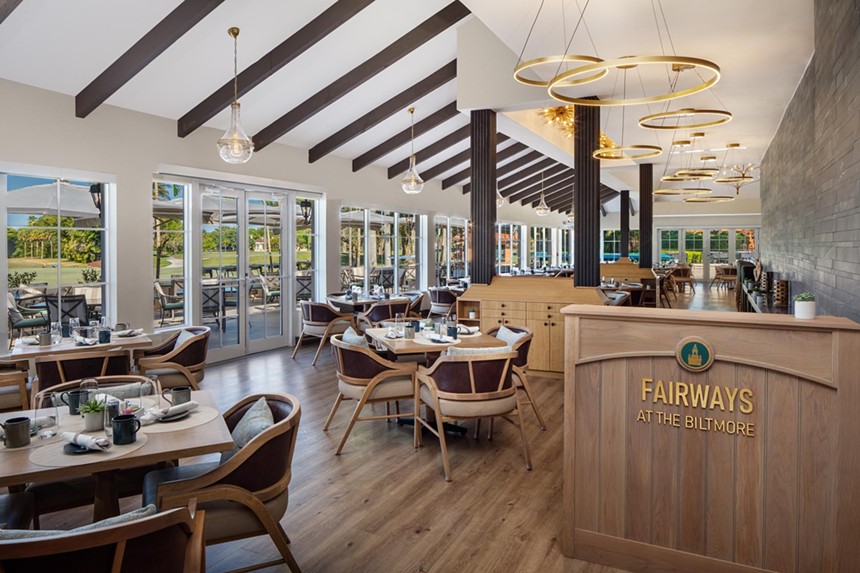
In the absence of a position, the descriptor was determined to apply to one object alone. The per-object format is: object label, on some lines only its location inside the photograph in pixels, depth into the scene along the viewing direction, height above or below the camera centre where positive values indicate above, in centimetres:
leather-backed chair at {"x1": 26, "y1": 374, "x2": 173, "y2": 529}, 261 -104
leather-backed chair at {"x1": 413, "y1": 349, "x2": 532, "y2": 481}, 396 -86
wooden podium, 241 -82
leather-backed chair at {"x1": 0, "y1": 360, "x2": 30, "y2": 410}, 401 -86
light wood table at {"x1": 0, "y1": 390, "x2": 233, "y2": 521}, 210 -73
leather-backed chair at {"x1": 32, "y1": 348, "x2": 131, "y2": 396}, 426 -73
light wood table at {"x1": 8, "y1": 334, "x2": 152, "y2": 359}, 464 -67
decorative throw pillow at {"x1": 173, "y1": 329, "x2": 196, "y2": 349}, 531 -66
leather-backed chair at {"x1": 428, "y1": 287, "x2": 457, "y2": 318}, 1020 -65
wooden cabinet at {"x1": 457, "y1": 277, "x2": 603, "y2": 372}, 701 -53
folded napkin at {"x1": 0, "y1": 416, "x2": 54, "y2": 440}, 257 -69
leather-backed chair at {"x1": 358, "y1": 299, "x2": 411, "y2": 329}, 820 -66
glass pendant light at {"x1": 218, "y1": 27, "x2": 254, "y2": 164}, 535 +116
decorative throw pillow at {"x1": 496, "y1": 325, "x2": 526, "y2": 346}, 479 -61
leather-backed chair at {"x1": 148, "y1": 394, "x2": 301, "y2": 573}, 229 -91
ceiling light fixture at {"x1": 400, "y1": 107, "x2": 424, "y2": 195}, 857 +125
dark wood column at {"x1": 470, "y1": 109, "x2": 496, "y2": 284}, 764 +97
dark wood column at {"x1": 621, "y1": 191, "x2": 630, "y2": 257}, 1586 +106
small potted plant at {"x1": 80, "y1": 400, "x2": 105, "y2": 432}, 254 -65
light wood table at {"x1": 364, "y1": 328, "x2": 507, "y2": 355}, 460 -65
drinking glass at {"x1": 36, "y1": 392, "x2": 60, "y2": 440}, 250 -70
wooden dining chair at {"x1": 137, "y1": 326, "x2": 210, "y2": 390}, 490 -83
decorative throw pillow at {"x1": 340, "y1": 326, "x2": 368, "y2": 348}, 468 -59
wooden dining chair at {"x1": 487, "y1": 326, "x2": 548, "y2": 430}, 451 -81
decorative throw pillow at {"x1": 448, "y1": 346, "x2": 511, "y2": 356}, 406 -62
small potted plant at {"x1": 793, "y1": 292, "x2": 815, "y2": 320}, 246 -20
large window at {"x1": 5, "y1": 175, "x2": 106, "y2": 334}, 590 +31
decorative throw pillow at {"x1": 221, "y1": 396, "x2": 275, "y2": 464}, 261 -73
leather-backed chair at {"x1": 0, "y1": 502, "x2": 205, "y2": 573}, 149 -77
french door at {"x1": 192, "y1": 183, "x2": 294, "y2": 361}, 800 +1
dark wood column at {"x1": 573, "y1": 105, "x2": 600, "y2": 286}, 725 +83
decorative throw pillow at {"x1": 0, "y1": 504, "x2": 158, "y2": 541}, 158 -73
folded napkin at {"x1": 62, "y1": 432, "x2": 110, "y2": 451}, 230 -69
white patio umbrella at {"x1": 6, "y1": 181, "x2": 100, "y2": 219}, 589 +73
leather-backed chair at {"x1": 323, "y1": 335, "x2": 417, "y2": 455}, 443 -87
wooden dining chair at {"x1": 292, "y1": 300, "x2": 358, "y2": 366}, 803 -74
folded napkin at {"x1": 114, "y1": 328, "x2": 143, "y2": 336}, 554 -62
